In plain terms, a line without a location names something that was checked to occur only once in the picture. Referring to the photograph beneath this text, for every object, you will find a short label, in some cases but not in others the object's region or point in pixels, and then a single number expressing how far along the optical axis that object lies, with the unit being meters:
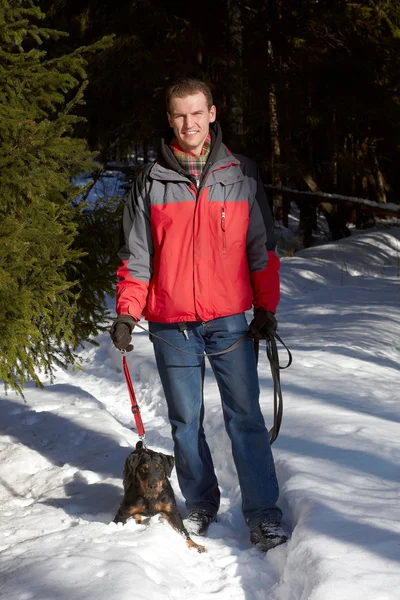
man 3.60
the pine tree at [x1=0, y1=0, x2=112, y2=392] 4.05
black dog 3.72
